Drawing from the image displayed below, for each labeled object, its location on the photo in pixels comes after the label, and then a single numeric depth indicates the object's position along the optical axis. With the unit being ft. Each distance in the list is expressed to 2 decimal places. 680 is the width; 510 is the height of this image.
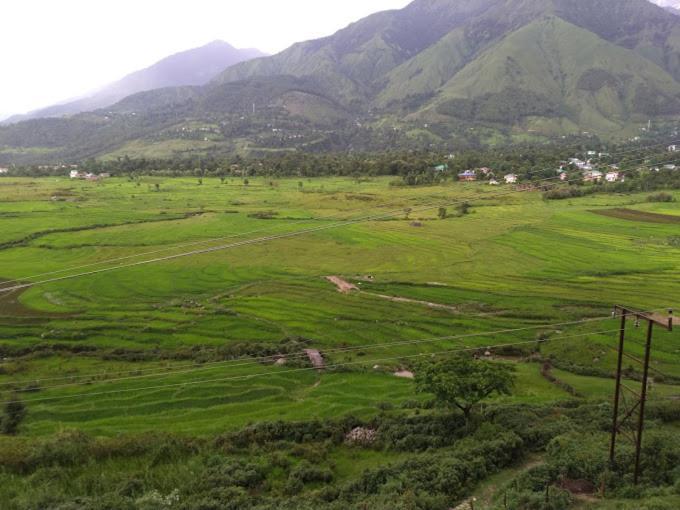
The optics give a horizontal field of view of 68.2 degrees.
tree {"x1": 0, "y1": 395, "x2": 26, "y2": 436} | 107.52
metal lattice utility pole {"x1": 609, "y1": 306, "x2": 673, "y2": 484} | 64.03
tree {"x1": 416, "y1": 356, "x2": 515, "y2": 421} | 92.94
